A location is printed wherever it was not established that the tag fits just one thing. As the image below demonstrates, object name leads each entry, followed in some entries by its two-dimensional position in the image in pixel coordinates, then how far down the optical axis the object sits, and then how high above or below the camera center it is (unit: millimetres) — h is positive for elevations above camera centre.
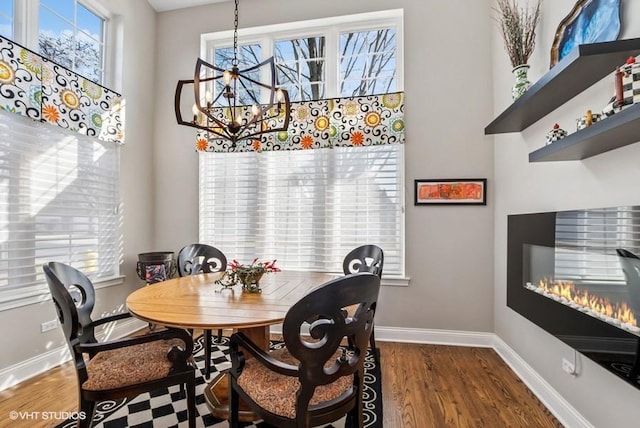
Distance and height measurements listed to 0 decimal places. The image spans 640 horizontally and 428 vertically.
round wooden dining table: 1471 -496
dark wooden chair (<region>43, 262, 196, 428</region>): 1466 -768
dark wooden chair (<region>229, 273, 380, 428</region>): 1170 -630
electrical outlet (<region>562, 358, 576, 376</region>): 1862 -918
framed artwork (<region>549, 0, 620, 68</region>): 1559 +1062
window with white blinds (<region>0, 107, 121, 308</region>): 2365 +81
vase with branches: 2199 +1299
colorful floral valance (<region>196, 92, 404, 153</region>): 3188 +964
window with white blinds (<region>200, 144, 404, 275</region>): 3279 +124
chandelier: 1888 +695
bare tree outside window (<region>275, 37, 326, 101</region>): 3535 +1705
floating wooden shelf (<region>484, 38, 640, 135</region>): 1312 +708
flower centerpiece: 2020 -403
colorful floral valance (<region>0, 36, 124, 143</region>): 2295 +1016
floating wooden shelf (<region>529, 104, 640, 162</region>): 1179 +354
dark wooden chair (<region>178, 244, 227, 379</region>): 2711 -417
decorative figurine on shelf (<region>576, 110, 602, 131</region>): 1511 +479
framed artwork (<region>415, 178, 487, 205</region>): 3059 +250
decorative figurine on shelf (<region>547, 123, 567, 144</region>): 1792 +484
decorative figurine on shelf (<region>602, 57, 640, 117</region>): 1257 +547
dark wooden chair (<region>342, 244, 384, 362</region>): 2682 -393
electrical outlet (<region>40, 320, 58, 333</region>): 2561 -936
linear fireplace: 1376 -356
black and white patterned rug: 1867 -1257
